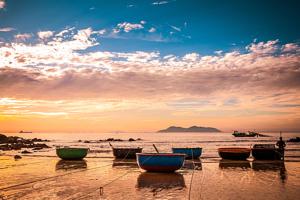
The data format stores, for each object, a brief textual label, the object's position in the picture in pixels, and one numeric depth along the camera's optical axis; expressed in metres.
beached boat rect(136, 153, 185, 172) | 15.06
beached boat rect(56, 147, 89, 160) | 23.34
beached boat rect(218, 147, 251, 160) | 22.86
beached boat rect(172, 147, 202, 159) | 23.46
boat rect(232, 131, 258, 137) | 109.16
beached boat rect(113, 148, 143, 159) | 23.96
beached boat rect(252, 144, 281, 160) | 22.84
